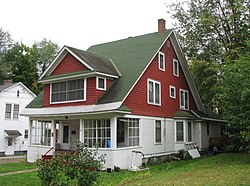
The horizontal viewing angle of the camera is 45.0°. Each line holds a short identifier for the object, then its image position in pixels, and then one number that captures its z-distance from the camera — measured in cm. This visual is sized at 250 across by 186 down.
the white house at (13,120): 3039
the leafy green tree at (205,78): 2375
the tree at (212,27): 2302
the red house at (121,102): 1741
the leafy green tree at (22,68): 4891
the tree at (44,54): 5641
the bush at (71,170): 869
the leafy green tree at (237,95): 1542
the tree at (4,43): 4766
